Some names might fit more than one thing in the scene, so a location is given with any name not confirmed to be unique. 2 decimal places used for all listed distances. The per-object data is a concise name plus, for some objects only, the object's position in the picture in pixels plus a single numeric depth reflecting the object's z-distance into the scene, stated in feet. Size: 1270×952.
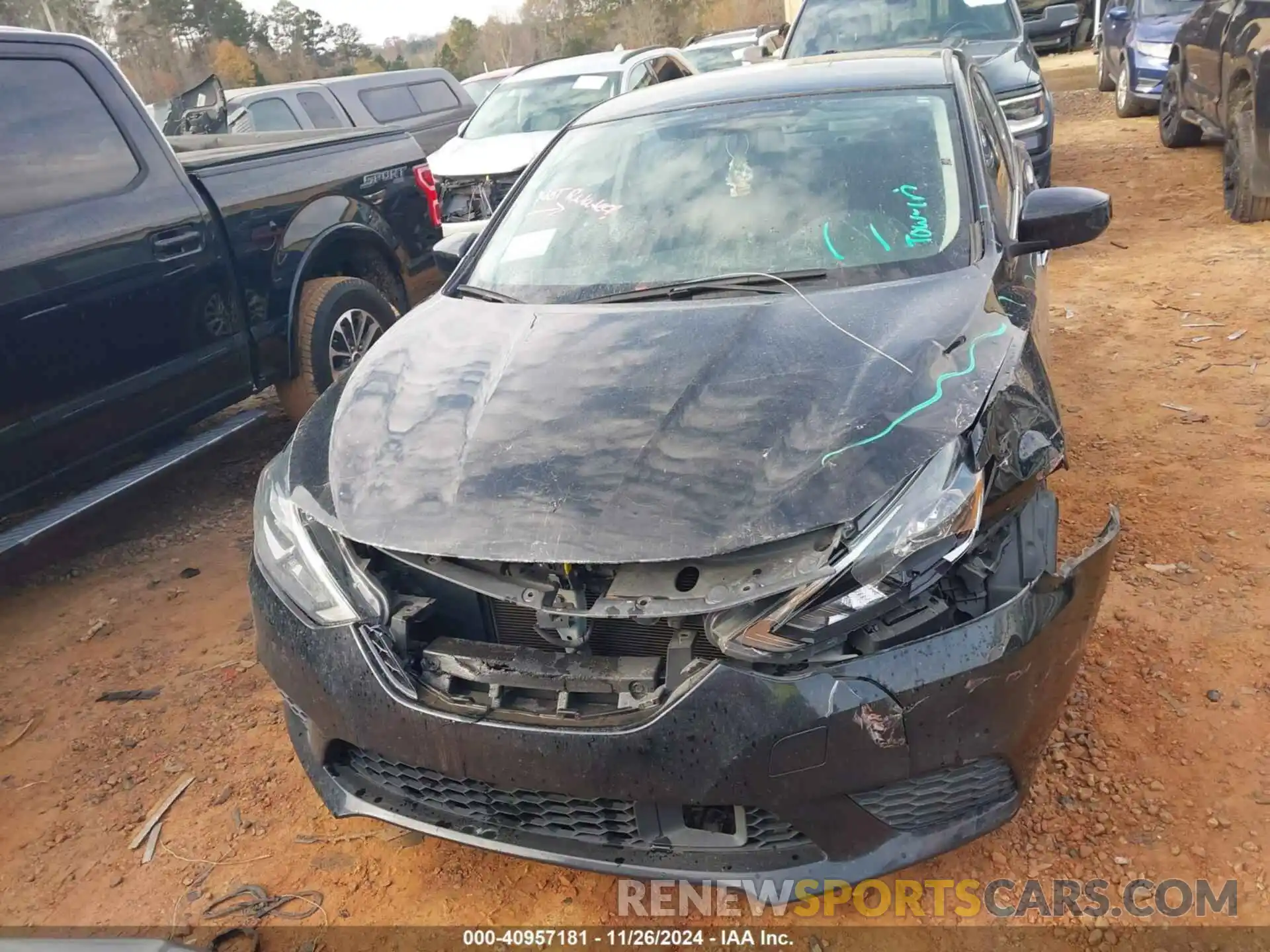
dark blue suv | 31.86
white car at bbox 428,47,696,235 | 24.89
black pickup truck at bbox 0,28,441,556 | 11.23
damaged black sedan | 5.76
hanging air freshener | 9.70
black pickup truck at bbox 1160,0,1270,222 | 20.72
